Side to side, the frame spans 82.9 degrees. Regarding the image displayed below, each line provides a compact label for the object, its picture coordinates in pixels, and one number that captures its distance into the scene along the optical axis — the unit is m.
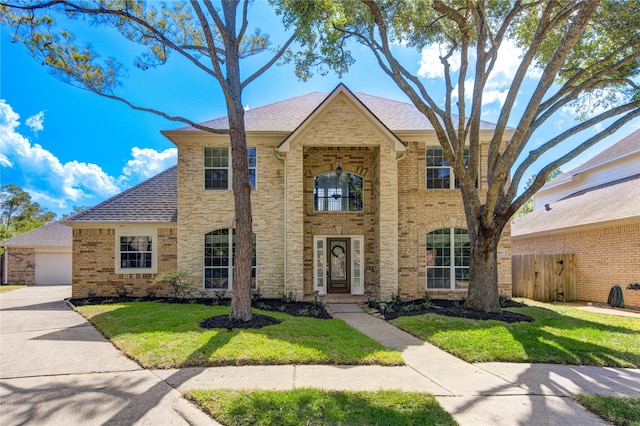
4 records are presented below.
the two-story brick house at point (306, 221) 13.05
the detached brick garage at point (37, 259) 23.55
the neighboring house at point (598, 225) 12.31
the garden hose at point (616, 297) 12.14
